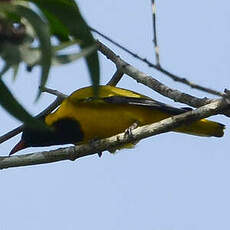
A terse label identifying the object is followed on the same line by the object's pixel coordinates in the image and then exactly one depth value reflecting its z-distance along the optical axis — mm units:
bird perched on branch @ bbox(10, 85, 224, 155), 9992
